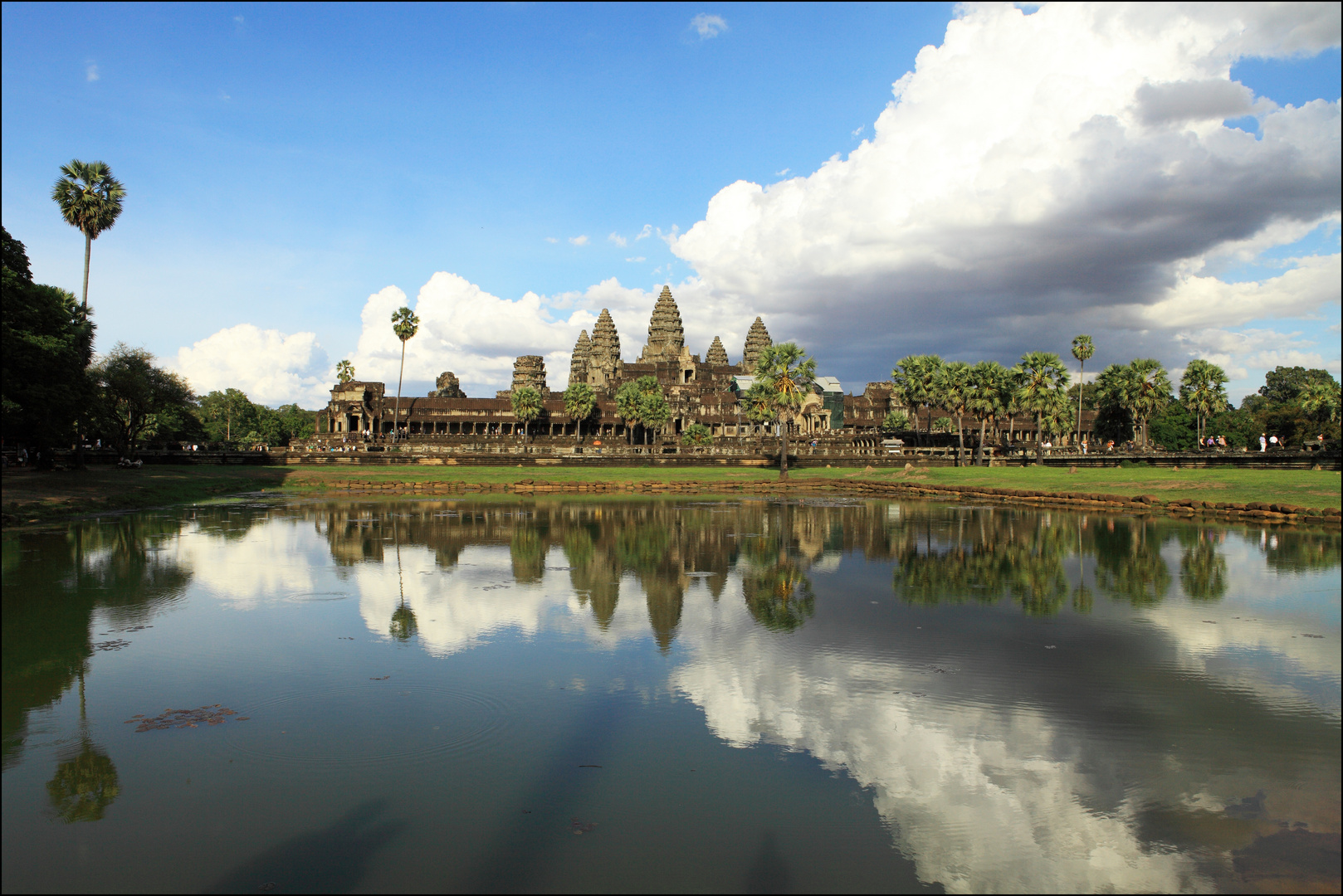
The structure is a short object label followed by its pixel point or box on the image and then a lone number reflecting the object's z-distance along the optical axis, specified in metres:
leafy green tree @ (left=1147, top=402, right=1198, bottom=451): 92.68
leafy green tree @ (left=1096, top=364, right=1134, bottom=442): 84.88
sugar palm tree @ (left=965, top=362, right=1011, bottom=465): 66.94
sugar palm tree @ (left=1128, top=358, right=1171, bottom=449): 80.75
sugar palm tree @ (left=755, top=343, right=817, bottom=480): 57.53
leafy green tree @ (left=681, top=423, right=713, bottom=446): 96.19
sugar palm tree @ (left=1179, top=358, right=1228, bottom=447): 81.19
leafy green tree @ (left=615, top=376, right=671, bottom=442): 102.25
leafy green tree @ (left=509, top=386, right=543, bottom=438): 101.25
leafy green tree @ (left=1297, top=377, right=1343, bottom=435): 78.94
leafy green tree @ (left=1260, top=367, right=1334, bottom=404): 130.00
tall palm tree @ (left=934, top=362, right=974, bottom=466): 70.69
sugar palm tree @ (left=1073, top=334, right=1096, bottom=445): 80.31
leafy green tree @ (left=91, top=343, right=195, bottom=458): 51.56
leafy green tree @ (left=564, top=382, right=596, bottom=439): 99.75
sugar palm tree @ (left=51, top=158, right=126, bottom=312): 48.94
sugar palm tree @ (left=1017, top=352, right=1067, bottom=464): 69.81
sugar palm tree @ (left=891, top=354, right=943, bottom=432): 84.81
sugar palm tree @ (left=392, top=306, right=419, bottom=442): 84.00
